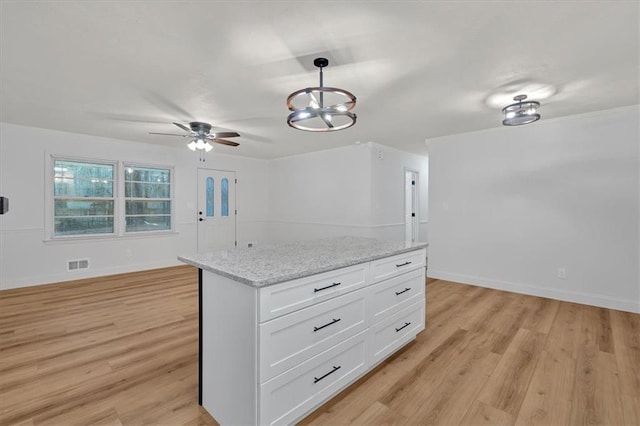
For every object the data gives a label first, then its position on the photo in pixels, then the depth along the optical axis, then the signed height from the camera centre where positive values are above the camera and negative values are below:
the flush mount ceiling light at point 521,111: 3.15 +1.07
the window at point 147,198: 5.58 +0.25
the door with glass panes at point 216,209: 6.50 +0.06
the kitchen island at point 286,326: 1.53 -0.66
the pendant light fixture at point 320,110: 2.22 +0.81
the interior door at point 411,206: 6.71 +0.13
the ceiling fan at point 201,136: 4.01 +1.00
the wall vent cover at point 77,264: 4.92 -0.85
